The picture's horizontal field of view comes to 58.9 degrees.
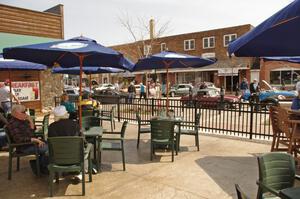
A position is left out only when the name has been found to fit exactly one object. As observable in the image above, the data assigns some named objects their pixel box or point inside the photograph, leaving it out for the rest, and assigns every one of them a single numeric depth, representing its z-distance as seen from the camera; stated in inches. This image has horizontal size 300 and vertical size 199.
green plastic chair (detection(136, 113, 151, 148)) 263.6
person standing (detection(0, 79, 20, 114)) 348.5
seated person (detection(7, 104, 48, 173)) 190.4
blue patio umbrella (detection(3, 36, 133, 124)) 181.9
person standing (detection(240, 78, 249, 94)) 792.8
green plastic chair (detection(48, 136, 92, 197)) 156.9
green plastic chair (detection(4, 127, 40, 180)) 188.5
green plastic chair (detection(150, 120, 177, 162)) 225.9
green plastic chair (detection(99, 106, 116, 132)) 352.2
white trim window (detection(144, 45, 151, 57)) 844.9
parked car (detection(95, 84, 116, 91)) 1277.7
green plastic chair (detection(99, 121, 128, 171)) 205.2
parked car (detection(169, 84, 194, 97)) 1196.5
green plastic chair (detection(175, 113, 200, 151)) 262.1
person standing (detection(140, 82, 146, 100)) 892.5
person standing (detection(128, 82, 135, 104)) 908.0
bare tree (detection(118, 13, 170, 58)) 849.2
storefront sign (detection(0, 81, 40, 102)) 494.6
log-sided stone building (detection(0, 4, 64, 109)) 488.7
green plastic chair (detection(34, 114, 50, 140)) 237.8
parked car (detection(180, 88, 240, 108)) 692.1
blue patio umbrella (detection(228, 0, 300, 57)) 116.5
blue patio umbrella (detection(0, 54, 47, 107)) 302.2
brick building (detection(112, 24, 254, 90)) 1279.5
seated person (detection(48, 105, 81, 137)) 173.2
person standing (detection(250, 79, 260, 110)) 699.1
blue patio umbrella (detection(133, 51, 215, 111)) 265.1
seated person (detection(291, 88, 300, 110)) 234.7
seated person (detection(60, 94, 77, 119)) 325.4
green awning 474.9
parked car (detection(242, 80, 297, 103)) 643.5
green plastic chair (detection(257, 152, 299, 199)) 115.8
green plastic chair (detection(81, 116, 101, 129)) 241.8
